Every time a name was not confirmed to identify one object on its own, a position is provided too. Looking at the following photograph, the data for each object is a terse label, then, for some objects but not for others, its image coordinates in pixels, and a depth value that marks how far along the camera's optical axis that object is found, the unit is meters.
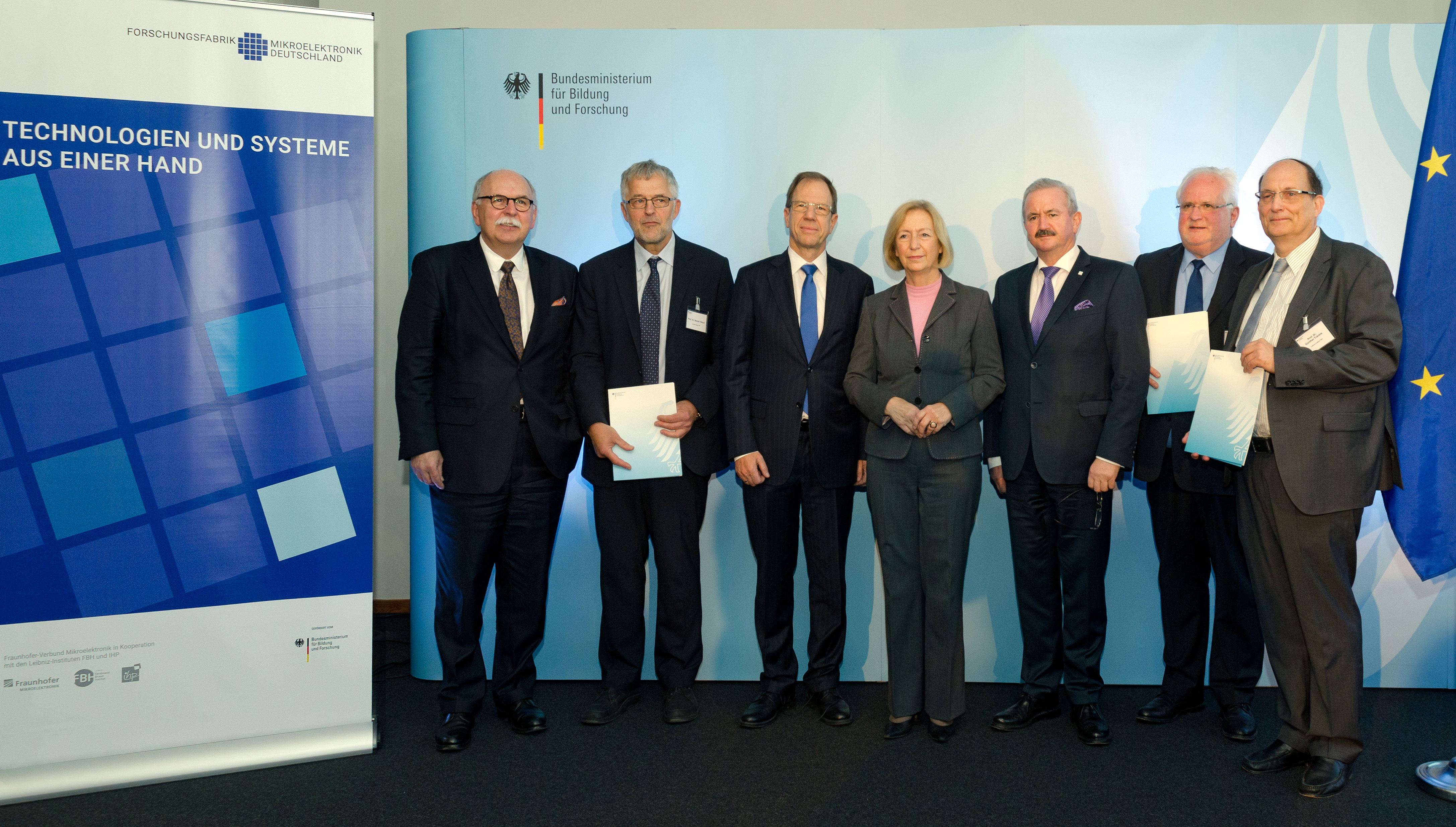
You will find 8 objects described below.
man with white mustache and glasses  3.11
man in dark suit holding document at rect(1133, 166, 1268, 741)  3.24
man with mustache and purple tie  3.07
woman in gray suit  3.05
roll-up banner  2.72
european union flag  2.75
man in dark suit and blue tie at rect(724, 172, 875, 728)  3.25
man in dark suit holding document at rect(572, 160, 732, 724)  3.32
